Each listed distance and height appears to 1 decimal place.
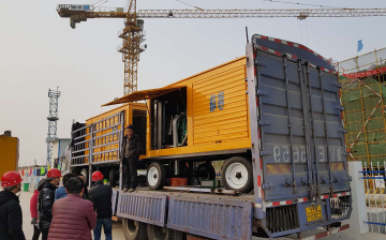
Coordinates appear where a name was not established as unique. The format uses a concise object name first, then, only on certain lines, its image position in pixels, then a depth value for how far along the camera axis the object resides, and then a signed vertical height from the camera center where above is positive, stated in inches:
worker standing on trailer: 288.4 +10.9
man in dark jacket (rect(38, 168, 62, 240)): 198.7 -23.3
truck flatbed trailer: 179.9 +9.0
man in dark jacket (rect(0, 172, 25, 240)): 127.0 -20.9
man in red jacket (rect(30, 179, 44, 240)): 233.1 -31.2
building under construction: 692.1 +135.4
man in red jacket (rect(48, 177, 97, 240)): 127.3 -21.3
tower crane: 1817.2 +906.7
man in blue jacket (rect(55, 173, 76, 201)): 197.0 -16.6
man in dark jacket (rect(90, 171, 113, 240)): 231.9 -30.9
